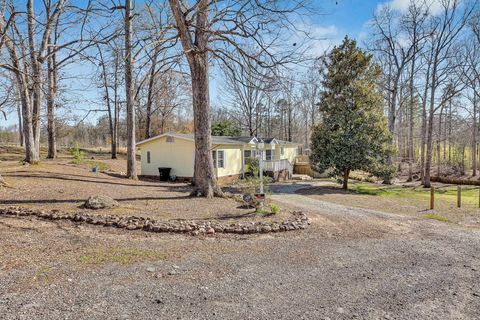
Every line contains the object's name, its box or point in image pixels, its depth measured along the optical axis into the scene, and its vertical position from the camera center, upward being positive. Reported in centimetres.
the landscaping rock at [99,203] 669 -112
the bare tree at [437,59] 1766 +605
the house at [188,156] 1653 -10
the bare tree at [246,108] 2982 +494
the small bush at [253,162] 1809 -48
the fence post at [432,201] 1024 -167
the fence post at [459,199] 1082 -169
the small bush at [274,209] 728 -137
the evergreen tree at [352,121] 1512 +173
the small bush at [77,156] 1714 -9
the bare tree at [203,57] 757 +276
